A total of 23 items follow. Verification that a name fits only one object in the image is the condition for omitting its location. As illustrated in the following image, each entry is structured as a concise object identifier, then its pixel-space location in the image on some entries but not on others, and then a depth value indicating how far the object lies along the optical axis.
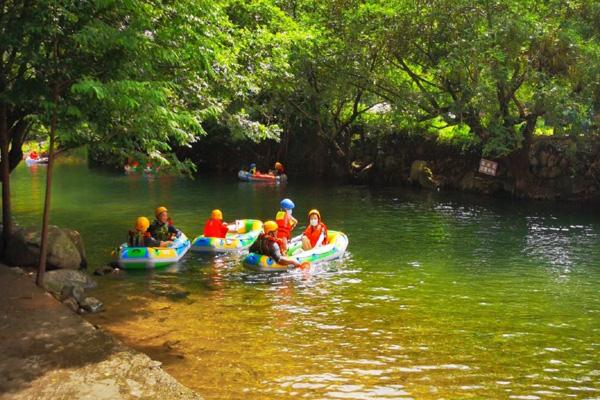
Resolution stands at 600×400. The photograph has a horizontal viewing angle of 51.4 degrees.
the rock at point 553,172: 29.66
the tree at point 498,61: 23.55
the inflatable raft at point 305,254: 15.05
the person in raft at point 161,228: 16.50
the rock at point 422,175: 34.75
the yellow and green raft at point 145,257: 15.02
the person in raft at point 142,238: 15.61
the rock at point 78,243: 14.87
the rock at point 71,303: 11.24
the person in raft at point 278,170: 39.22
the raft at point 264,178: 38.41
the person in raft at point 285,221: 16.39
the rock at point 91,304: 11.52
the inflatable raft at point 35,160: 55.56
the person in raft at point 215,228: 17.56
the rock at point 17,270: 12.32
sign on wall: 31.05
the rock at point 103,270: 14.53
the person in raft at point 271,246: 15.06
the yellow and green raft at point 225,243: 17.12
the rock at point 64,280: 11.91
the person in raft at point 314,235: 16.70
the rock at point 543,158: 29.79
